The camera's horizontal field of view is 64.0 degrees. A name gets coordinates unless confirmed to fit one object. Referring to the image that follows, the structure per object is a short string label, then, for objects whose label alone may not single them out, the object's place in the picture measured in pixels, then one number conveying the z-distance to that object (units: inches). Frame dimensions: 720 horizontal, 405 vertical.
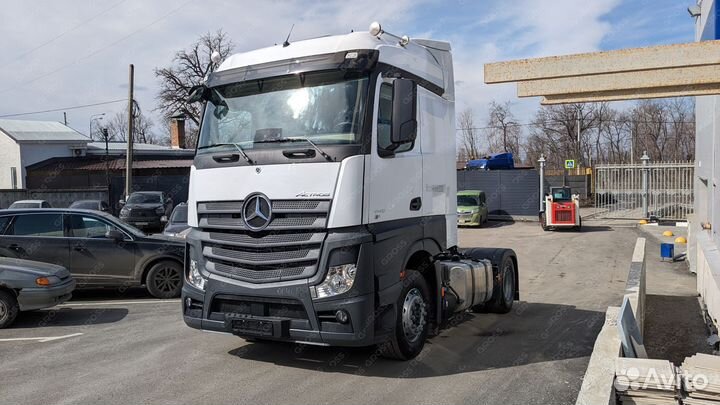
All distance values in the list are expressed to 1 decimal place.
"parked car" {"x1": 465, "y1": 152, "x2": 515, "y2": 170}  1417.3
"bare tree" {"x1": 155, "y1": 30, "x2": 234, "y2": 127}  2063.2
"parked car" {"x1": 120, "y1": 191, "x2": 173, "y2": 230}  923.4
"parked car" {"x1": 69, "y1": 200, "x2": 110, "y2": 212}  1000.2
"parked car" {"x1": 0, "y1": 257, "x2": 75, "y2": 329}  305.3
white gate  1096.2
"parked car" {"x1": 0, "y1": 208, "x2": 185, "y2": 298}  377.7
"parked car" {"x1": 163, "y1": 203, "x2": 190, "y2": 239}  585.3
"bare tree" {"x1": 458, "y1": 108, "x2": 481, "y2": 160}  2570.9
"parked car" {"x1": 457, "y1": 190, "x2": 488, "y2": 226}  1082.7
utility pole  1098.1
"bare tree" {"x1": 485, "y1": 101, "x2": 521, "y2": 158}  2605.8
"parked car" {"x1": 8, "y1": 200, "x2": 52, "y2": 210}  893.2
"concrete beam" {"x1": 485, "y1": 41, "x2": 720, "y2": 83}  193.6
